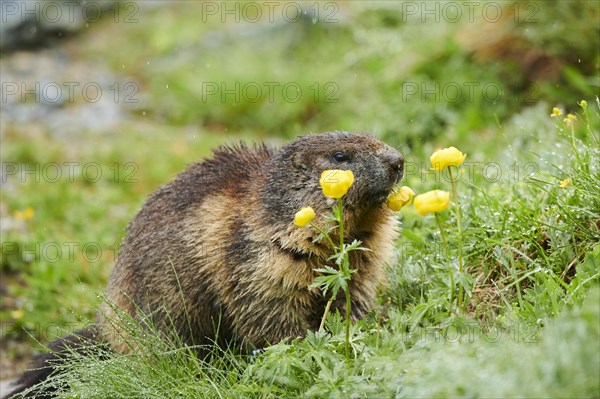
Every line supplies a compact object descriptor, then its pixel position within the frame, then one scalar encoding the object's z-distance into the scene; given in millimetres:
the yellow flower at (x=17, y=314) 12969
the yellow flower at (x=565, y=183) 7876
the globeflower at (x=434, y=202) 6270
